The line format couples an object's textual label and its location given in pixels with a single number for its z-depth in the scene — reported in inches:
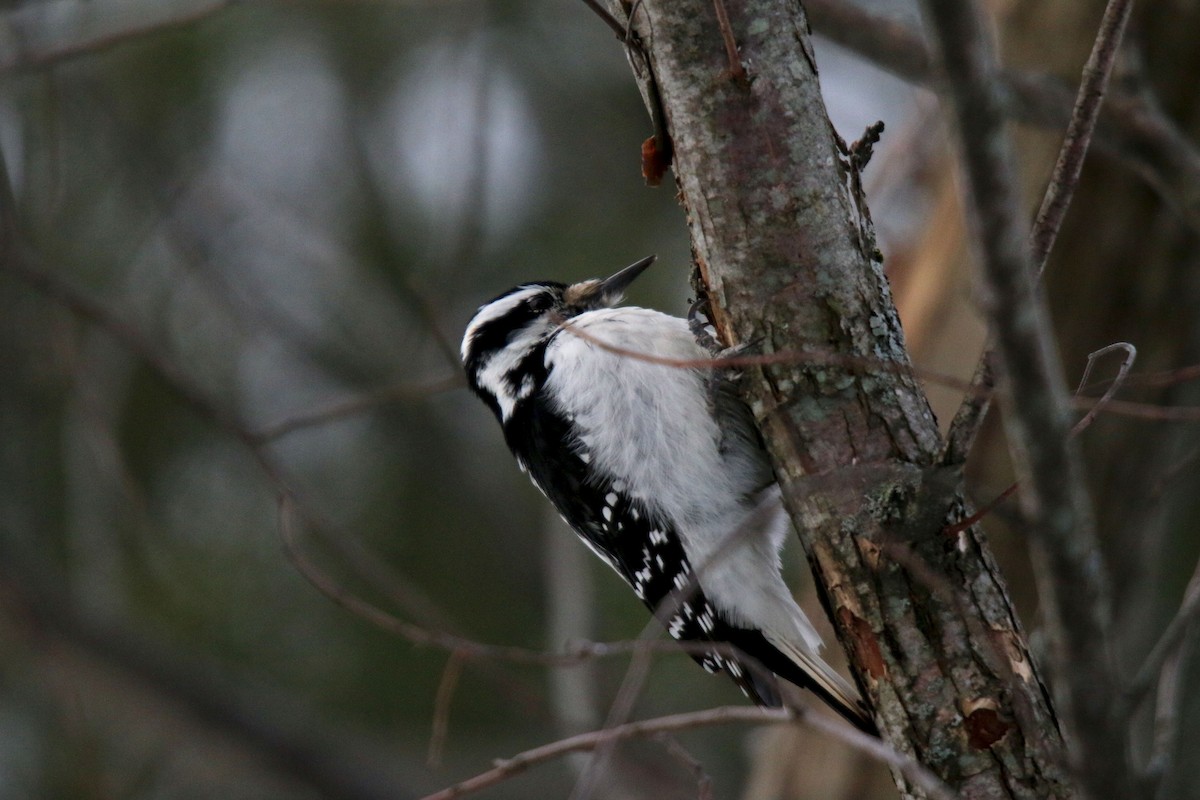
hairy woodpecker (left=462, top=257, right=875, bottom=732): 259.0
